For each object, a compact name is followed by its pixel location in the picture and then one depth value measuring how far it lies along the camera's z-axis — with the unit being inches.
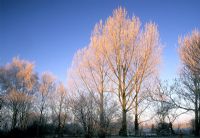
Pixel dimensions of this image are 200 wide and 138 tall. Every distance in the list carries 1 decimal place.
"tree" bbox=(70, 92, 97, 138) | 542.9
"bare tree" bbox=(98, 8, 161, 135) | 736.3
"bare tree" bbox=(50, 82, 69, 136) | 1352.1
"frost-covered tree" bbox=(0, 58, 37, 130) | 968.3
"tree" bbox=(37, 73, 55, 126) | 1196.5
